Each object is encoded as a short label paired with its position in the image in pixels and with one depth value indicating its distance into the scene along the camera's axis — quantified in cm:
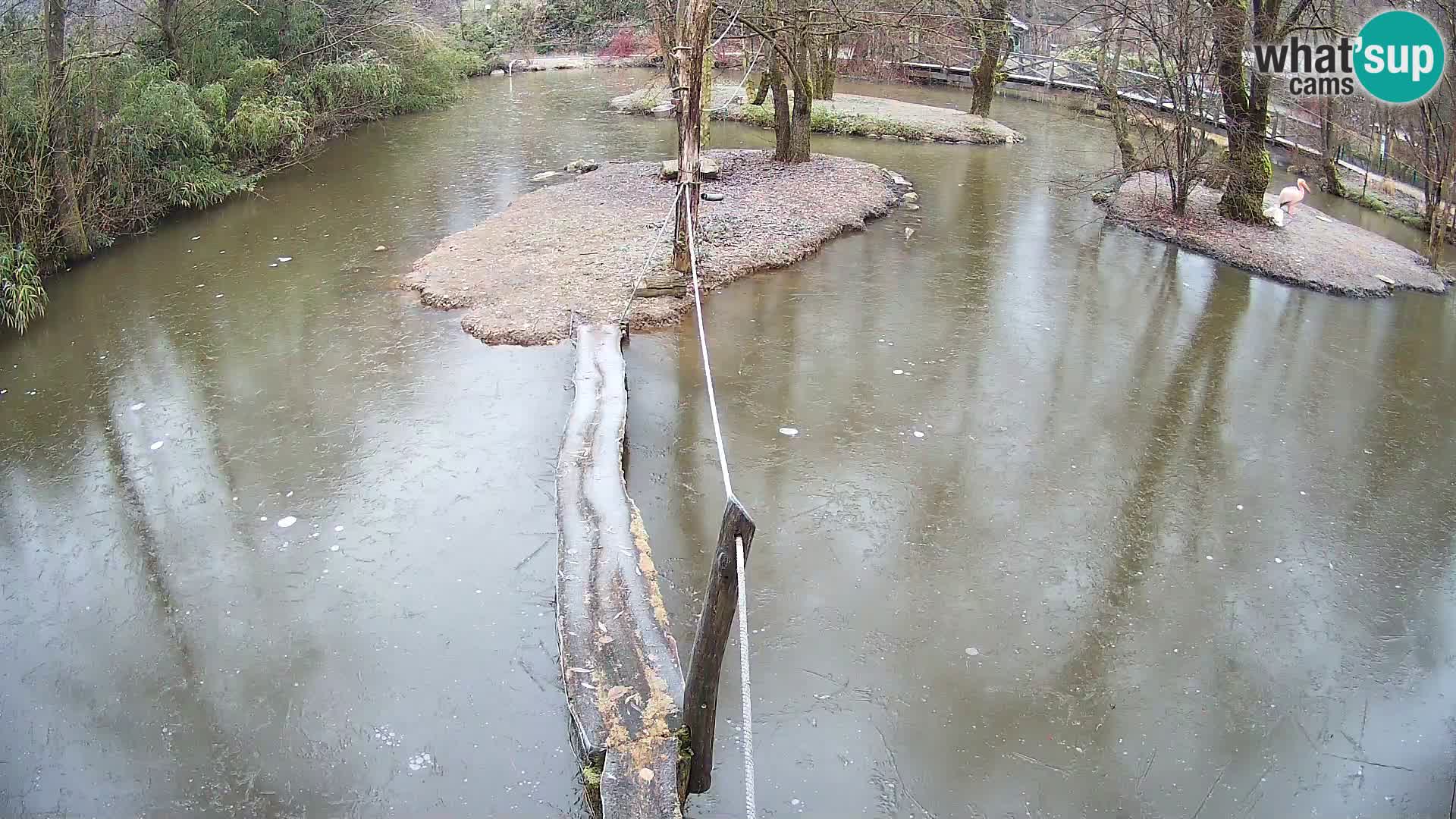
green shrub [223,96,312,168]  1335
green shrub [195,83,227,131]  1266
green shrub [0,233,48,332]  855
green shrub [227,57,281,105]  1388
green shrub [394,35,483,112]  1805
